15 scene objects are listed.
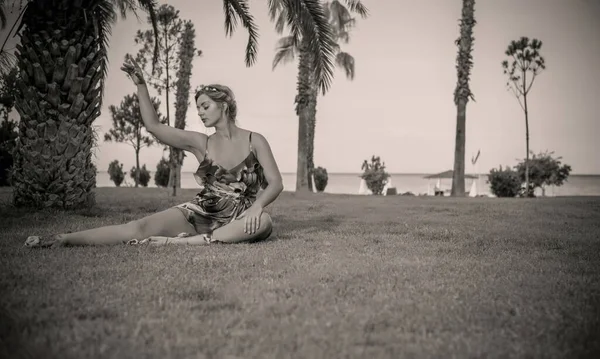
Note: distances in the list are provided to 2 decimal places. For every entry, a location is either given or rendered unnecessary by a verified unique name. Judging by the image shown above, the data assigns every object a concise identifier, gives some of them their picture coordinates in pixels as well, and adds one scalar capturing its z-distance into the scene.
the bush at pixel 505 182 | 26.81
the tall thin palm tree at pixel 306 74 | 20.70
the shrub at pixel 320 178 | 32.50
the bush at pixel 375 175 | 29.28
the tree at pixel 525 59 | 24.56
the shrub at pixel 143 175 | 32.34
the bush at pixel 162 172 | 31.64
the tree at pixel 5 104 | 18.47
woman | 4.64
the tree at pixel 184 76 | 24.89
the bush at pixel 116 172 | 32.75
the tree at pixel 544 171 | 31.33
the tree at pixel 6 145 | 17.95
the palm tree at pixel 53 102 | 7.50
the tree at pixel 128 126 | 29.69
